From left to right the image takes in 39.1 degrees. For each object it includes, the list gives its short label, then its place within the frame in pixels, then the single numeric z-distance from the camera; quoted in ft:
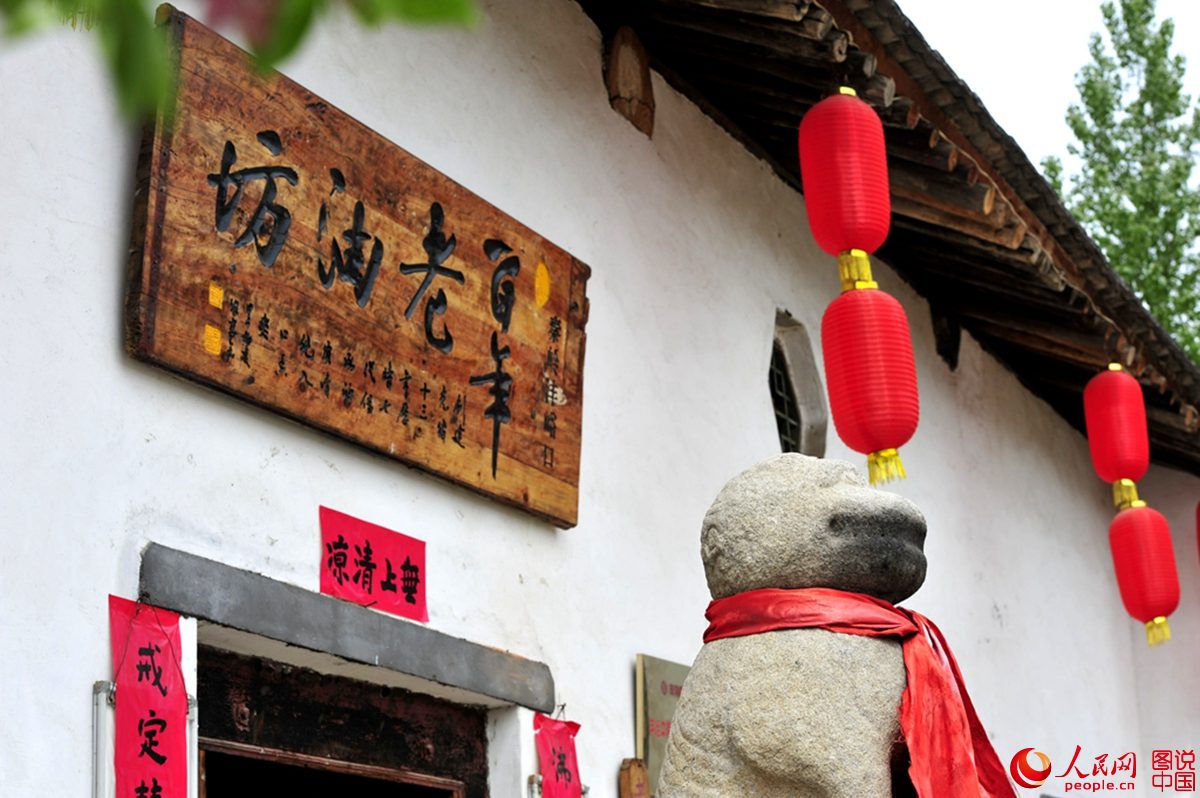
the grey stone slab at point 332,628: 13.64
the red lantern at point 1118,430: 29.07
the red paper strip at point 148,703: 12.72
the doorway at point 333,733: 14.80
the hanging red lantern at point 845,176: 20.03
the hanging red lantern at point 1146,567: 28.43
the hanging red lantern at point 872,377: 19.77
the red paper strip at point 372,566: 15.33
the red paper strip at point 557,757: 17.47
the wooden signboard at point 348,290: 14.20
